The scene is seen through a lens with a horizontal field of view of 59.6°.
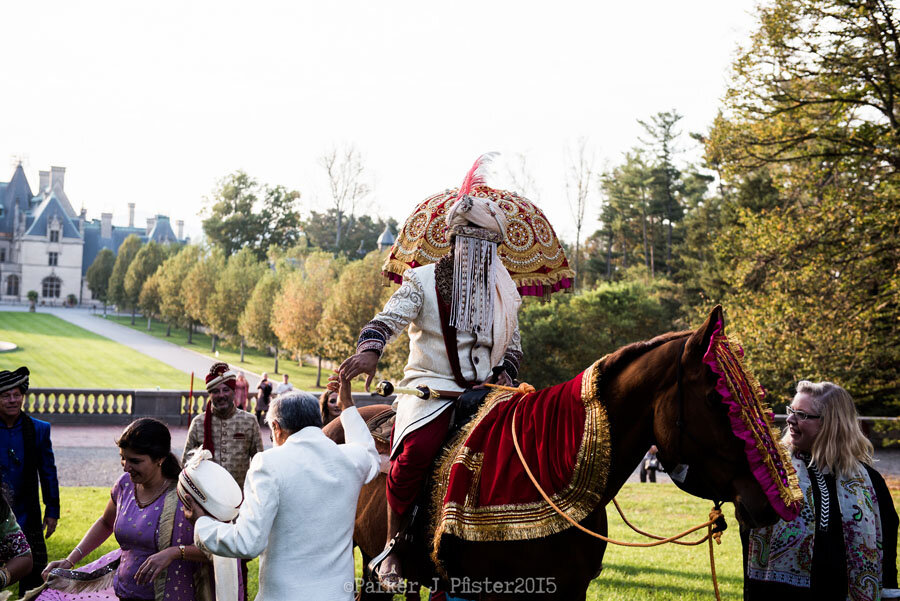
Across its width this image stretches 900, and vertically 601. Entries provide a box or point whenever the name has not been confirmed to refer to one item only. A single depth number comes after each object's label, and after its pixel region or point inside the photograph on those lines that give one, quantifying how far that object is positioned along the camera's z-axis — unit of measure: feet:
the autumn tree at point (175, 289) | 206.49
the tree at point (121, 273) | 261.85
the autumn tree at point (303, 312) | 137.39
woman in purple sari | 15.08
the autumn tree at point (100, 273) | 297.74
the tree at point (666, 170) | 184.14
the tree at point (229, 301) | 177.88
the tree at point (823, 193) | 53.16
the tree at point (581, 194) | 173.06
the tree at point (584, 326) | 109.40
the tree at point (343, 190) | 213.05
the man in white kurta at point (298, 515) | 11.34
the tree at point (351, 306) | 119.75
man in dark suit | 20.43
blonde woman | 14.15
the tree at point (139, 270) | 247.91
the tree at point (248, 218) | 278.67
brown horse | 11.32
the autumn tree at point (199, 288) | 189.98
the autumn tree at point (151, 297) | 225.76
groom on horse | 14.48
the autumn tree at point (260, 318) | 157.07
